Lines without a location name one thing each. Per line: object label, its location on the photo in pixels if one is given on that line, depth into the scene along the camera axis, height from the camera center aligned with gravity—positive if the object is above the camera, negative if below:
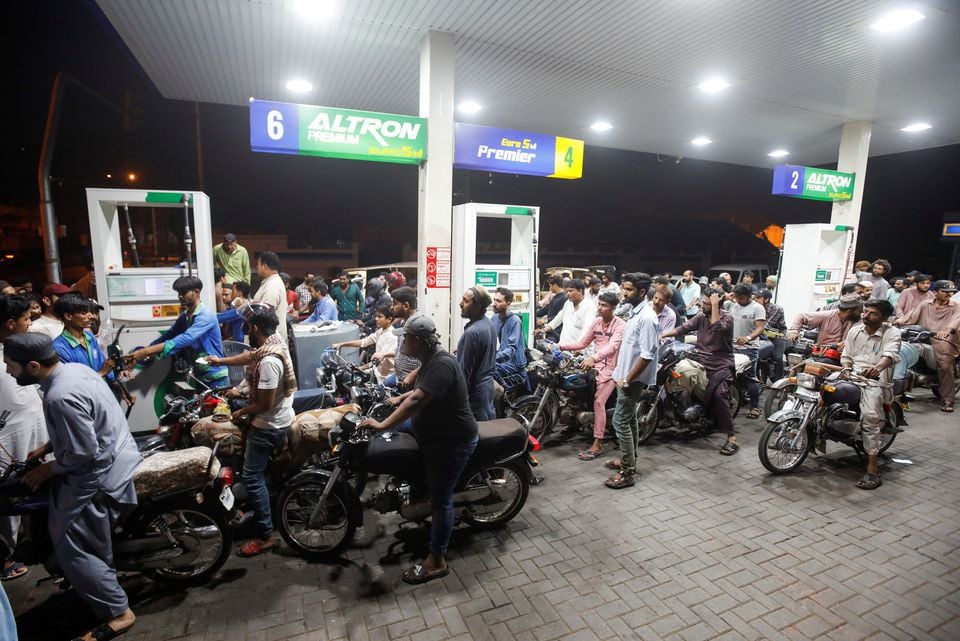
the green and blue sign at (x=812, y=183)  10.16 +1.83
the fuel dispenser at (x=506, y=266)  7.04 -0.08
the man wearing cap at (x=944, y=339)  7.22 -1.06
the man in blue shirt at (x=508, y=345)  5.42 -1.01
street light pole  9.40 +1.17
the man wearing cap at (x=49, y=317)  4.32 -0.73
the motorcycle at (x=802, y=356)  5.52 -1.22
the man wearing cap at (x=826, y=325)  6.62 -0.84
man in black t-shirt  3.13 -1.15
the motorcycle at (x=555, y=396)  5.48 -1.66
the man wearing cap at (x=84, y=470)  2.55 -1.27
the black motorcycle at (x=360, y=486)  3.48 -1.76
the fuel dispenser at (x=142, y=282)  5.59 -0.44
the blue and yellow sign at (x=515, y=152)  7.20 +1.63
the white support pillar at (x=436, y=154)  6.81 +1.44
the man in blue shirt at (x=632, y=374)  4.58 -1.11
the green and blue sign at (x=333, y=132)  5.89 +1.53
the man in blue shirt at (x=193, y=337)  4.80 -0.93
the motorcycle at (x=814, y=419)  5.04 -1.64
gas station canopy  6.11 +3.18
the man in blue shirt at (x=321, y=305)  7.29 -0.83
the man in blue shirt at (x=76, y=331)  3.93 -0.74
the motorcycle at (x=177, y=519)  3.08 -1.83
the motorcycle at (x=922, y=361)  6.87 -1.44
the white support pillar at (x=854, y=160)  11.18 +2.51
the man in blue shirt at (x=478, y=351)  4.14 -0.82
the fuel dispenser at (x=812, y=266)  10.48 +0.00
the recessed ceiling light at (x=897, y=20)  6.02 +3.20
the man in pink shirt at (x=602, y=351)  5.34 -1.04
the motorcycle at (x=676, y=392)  5.83 -1.61
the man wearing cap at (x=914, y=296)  8.42 -0.48
